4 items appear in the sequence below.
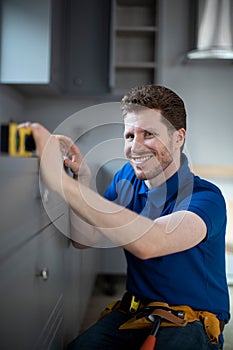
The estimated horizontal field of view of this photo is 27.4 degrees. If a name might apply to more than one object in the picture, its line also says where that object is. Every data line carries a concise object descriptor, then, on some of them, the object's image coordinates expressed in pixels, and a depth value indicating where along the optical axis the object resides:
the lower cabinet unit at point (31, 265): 0.95
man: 1.18
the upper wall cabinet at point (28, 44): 2.49
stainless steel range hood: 3.10
